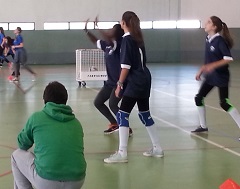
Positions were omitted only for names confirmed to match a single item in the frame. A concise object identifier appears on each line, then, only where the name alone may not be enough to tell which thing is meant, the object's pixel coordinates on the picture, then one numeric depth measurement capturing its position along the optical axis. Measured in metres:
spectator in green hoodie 4.12
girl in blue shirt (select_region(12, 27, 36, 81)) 18.06
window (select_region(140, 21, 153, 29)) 29.55
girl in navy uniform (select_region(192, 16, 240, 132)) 8.02
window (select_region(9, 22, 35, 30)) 28.12
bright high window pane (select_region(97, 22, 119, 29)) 28.58
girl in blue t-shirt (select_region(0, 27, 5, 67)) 21.43
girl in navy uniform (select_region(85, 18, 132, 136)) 7.60
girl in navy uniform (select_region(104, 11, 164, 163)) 6.56
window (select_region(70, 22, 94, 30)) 28.64
